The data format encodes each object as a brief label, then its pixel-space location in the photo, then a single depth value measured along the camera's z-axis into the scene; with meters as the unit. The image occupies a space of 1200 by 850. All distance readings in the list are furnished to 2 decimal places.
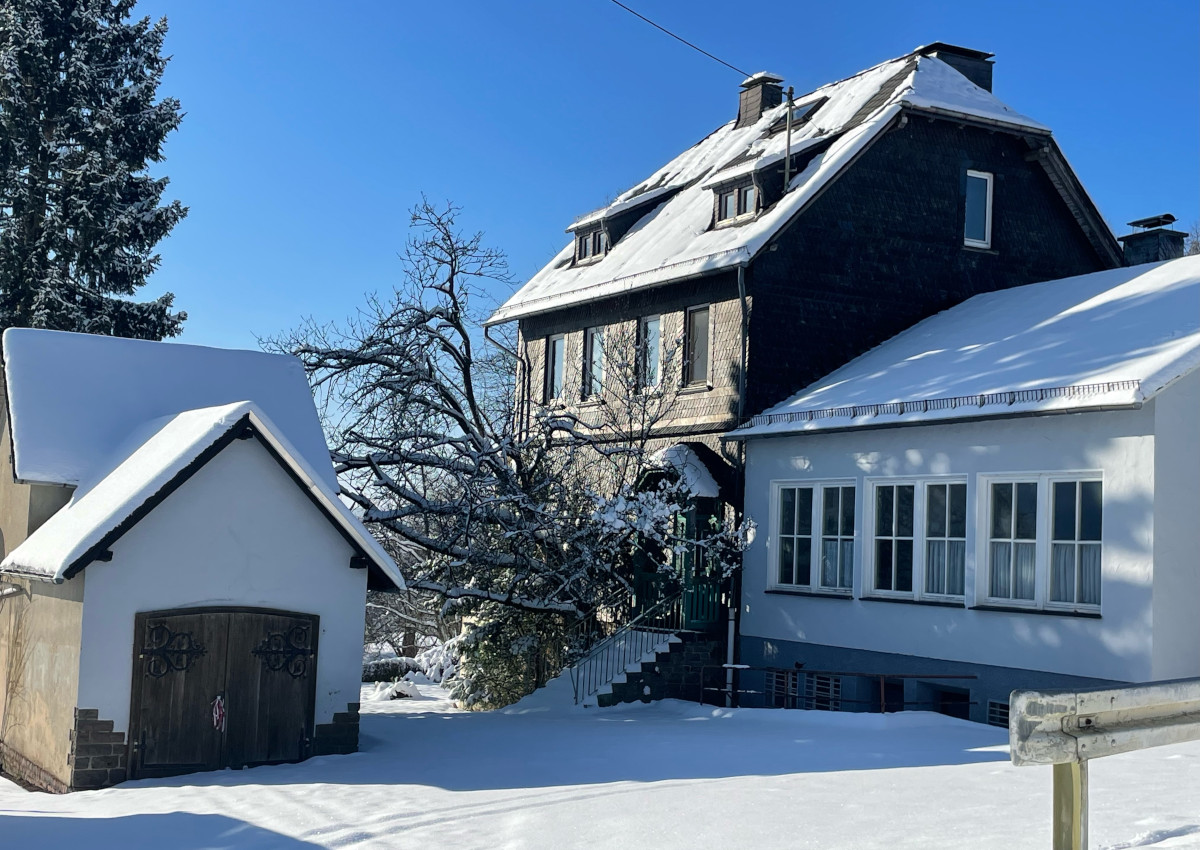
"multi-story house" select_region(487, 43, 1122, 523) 22.53
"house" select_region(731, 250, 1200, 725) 15.41
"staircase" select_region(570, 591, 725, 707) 20.47
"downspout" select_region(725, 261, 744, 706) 21.42
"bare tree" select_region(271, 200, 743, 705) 19.61
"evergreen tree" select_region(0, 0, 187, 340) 30.98
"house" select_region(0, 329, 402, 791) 14.00
